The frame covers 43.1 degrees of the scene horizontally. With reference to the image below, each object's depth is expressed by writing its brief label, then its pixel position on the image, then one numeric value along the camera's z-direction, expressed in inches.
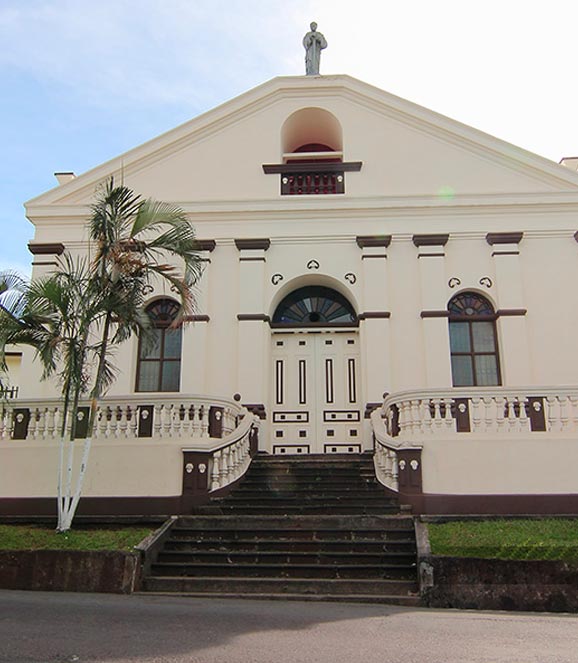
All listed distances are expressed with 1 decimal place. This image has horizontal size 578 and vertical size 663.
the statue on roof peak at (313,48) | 690.8
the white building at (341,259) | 563.8
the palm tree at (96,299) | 412.8
